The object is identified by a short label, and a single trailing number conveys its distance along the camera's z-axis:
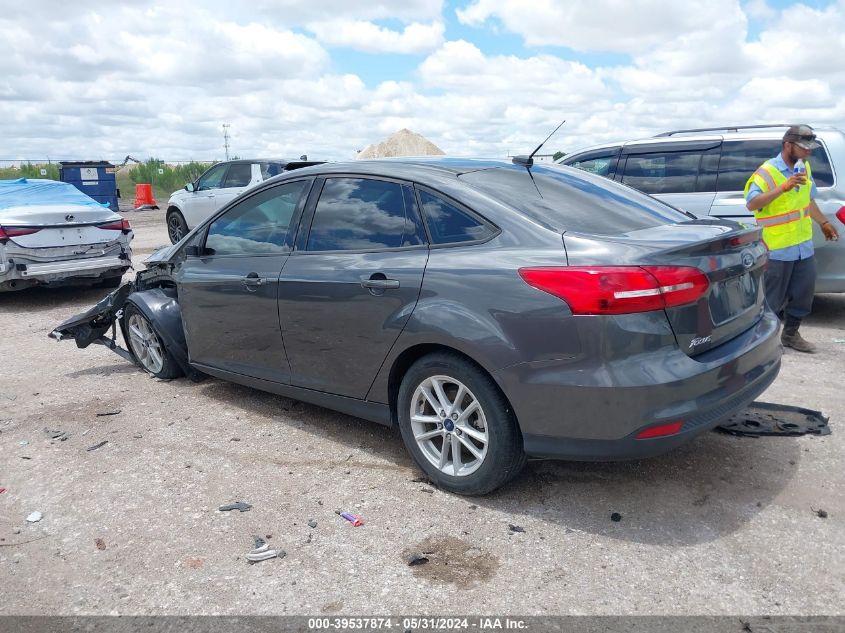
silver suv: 6.84
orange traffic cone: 27.97
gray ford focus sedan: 3.08
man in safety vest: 5.81
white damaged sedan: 8.60
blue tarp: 9.35
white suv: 14.77
